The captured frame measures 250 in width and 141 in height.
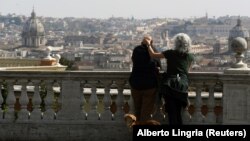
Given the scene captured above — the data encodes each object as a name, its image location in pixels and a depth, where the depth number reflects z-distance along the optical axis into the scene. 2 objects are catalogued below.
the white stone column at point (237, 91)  10.00
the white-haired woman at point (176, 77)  9.96
